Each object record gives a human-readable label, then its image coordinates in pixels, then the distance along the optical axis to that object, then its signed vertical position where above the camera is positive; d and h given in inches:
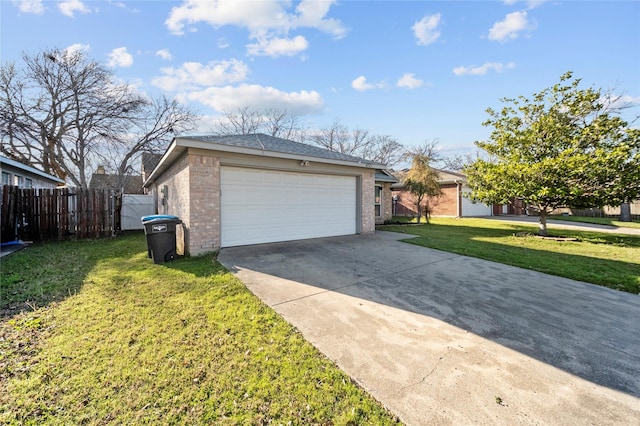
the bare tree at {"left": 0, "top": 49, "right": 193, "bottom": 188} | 645.9 +258.8
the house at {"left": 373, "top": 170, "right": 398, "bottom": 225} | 604.7 +32.5
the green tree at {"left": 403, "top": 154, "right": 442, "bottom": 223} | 584.1 +65.9
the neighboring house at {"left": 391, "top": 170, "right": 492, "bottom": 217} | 807.1 +20.6
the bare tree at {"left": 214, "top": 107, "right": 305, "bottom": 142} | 1106.1 +372.7
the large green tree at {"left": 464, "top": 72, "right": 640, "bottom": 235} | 336.5 +75.9
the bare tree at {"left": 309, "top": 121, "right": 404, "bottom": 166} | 1268.5 +321.7
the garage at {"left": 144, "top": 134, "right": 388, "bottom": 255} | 254.8 +22.9
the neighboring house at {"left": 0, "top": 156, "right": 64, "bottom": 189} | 406.6 +68.2
